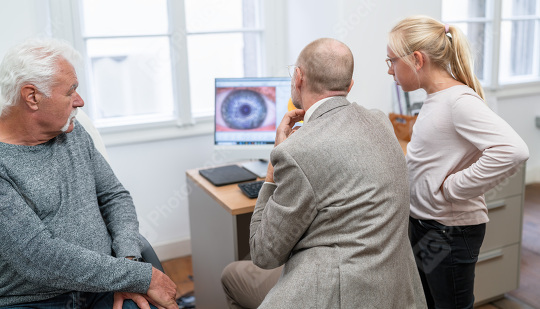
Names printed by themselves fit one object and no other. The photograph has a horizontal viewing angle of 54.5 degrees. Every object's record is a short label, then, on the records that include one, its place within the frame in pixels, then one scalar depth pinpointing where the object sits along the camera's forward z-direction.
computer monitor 2.46
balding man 1.30
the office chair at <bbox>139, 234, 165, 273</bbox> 1.73
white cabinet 2.48
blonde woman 1.56
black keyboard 2.14
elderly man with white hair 1.45
